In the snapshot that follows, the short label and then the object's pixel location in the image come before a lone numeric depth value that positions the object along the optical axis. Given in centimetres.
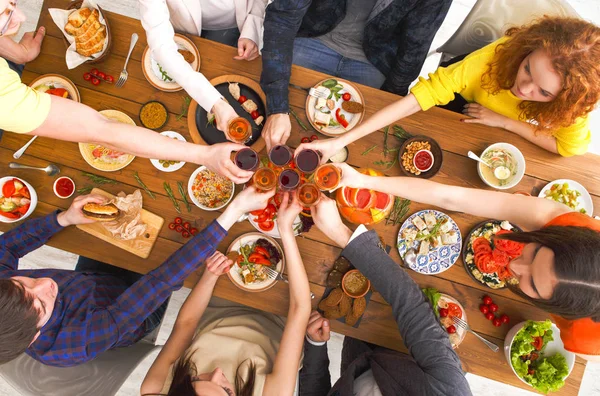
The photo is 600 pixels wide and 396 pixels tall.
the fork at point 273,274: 156
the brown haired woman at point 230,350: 145
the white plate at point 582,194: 158
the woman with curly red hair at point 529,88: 135
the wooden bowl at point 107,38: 156
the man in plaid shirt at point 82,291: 141
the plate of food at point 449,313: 151
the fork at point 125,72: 160
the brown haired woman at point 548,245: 122
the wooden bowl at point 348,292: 154
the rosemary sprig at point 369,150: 162
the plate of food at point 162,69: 162
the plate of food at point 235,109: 161
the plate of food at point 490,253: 154
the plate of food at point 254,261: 156
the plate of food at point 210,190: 159
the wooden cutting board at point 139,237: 157
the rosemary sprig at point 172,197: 160
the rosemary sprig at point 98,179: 159
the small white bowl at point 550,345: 150
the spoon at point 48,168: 156
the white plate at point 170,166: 159
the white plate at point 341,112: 160
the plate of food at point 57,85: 159
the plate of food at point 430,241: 157
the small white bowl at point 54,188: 159
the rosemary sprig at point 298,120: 163
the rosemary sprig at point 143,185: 160
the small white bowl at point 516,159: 155
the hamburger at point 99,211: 148
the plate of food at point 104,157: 158
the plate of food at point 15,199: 154
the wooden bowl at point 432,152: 158
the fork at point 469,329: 151
